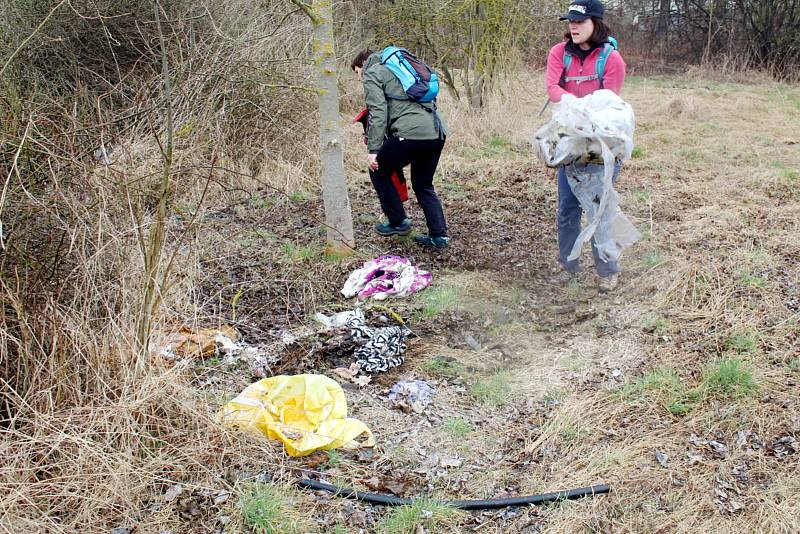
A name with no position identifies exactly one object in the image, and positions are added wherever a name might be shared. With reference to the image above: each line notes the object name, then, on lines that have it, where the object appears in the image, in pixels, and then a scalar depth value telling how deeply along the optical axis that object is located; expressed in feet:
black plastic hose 9.11
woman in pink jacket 13.57
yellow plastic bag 10.02
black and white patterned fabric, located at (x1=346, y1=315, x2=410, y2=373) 12.56
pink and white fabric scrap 15.28
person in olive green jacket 16.35
